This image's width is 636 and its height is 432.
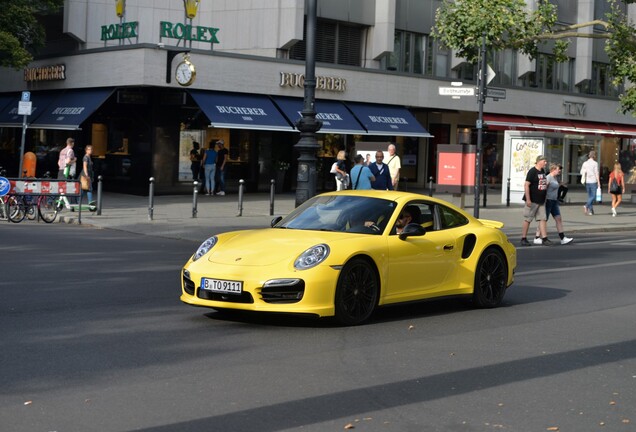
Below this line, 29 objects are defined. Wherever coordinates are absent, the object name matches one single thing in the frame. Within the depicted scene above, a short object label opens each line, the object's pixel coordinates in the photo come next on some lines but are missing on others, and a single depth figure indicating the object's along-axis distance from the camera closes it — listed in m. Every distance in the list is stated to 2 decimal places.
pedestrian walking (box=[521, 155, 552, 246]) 22.20
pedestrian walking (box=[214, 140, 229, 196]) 35.50
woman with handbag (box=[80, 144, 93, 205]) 26.42
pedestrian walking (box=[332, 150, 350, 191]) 26.09
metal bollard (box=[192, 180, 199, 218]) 25.39
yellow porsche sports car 10.09
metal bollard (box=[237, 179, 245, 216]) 26.47
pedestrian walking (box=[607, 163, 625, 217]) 34.09
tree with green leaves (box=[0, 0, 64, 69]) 35.28
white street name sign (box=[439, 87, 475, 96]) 25.02
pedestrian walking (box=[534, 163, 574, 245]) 22.77
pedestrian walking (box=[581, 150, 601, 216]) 33.62
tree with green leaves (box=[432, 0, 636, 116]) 31.12
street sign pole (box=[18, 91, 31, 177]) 28.17
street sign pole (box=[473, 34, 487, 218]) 25.88
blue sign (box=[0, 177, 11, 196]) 23.62
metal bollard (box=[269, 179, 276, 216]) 27.83
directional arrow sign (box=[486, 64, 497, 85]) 26.09
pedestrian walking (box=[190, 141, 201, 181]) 35.86
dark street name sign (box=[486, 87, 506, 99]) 25.75
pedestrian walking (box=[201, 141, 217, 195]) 34.97
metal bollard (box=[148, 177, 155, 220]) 25.00
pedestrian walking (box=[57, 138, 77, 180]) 28.75
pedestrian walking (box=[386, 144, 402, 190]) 25.81
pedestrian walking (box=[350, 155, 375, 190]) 23.00
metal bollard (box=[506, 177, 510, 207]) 36.19
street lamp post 19.30
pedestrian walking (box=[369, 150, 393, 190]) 23.27
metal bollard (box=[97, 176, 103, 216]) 25.33
